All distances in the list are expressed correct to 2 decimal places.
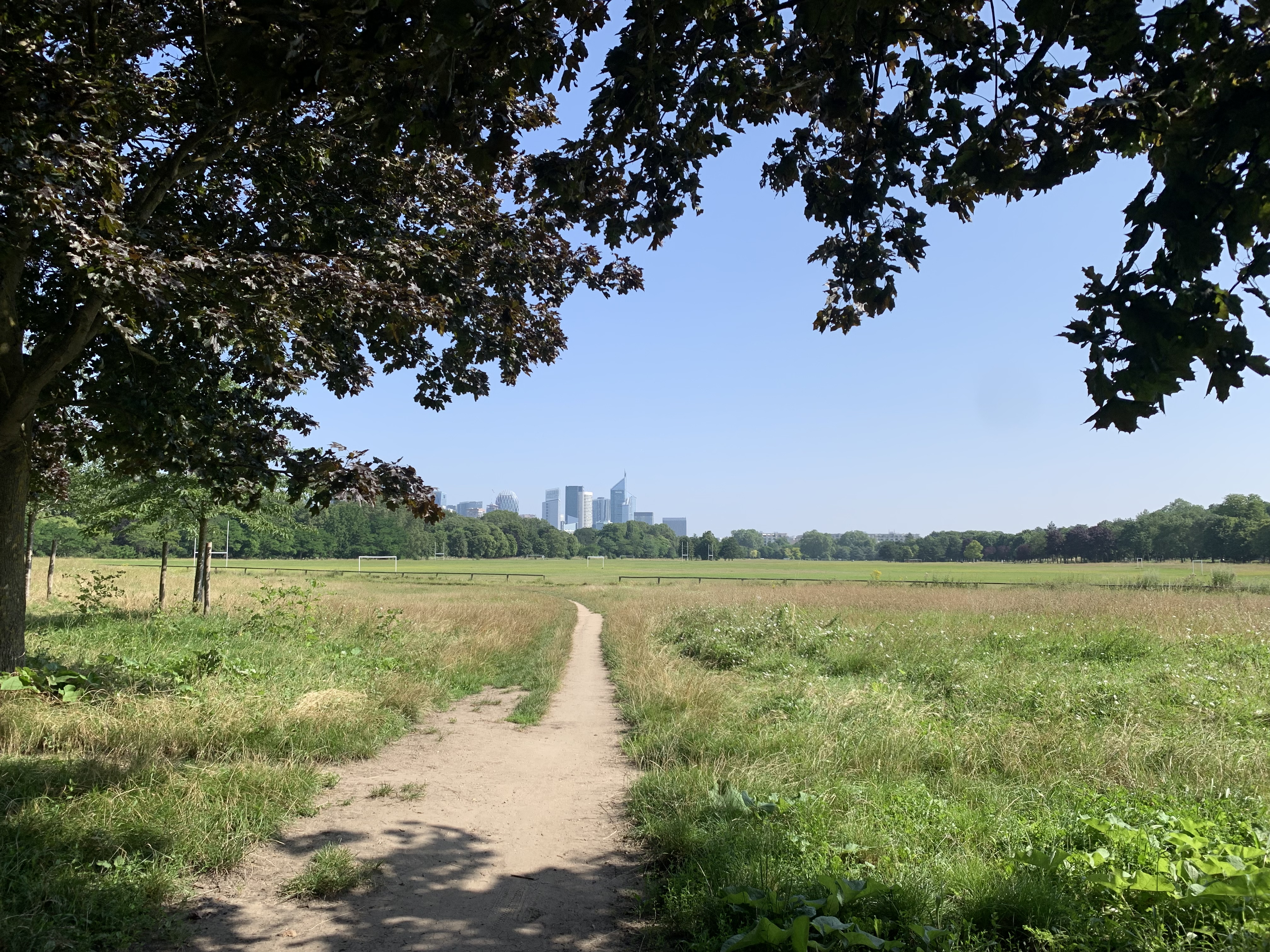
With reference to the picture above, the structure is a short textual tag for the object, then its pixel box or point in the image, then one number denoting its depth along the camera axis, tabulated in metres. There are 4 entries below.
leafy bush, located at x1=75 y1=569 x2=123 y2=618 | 13.30
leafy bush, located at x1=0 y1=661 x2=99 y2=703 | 7.23
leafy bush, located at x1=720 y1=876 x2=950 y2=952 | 3.12
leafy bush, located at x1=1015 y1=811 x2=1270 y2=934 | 3.33
